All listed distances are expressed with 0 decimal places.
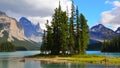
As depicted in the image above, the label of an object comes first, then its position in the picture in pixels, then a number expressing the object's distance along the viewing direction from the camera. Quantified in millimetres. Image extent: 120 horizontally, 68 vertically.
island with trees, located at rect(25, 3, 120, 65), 60859
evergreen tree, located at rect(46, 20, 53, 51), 63498
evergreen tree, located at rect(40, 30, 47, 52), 68559
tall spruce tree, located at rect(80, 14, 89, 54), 64497
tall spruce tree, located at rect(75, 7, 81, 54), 63168
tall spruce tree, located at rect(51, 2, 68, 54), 60727
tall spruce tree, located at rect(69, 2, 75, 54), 61587
